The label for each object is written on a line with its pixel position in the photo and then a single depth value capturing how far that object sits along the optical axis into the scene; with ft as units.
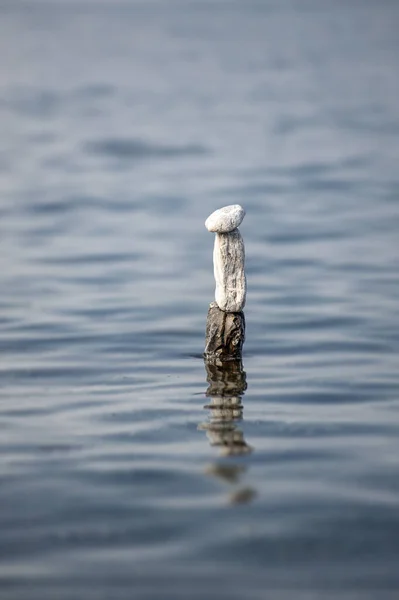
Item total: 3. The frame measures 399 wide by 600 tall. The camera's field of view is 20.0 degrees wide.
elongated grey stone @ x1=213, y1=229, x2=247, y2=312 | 43.80
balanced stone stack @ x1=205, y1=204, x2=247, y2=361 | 42.80
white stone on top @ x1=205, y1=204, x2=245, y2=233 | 42.50
